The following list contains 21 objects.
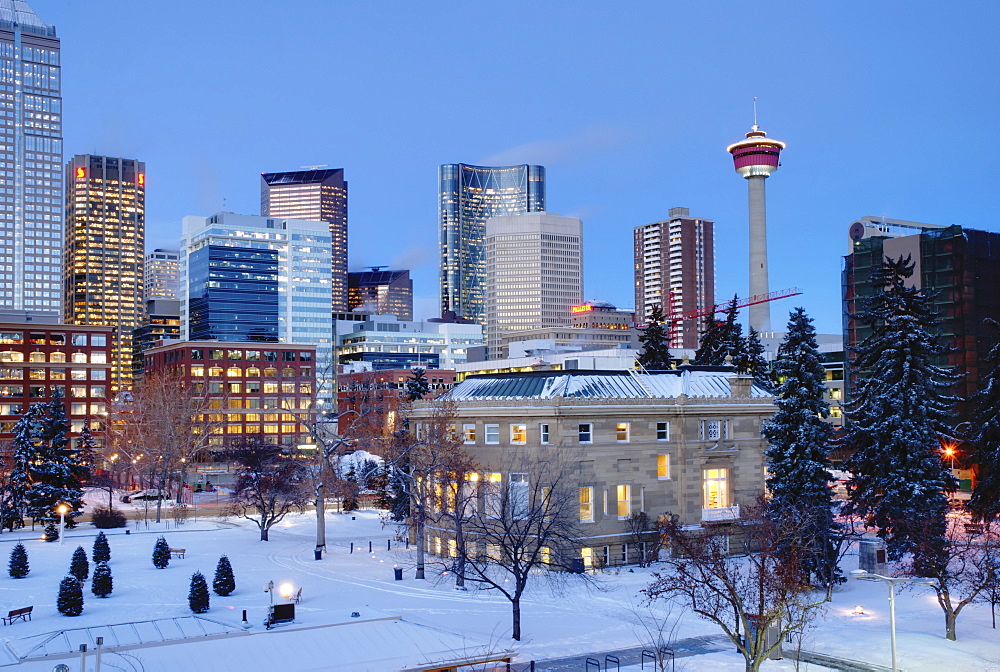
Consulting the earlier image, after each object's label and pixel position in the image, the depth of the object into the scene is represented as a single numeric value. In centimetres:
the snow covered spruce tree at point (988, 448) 6117
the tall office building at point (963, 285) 10688
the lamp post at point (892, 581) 3111
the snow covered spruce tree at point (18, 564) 5272
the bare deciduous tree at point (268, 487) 7209
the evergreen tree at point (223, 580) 4897
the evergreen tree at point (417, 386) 8525
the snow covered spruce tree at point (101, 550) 5431
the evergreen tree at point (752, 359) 9131
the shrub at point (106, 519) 7600
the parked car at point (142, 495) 9988
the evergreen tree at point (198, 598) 4469
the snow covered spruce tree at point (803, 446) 5472
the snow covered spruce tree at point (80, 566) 5038
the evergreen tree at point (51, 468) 7507
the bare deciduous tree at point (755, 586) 3472
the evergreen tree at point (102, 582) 4806
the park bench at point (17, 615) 4212
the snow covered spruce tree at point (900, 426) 5531
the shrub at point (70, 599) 4400
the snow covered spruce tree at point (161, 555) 5628
